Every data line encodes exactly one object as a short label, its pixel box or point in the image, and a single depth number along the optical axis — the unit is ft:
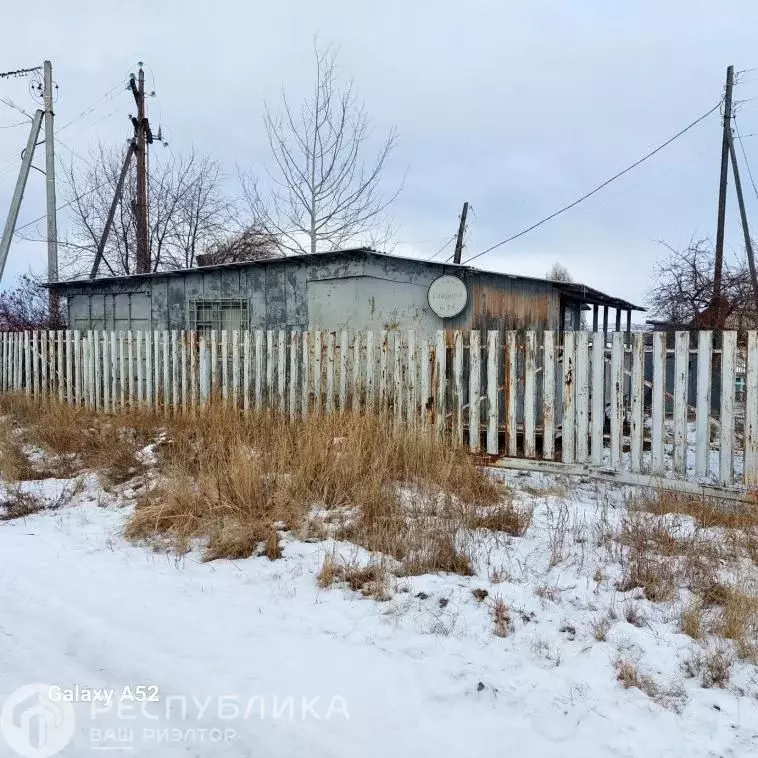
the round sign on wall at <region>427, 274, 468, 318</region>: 28.09
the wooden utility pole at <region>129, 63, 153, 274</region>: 53.11
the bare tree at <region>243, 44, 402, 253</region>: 46.39
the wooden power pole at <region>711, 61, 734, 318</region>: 43.50
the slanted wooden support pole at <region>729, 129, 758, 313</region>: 44.04
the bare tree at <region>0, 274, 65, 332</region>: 53.42
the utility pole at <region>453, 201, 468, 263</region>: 73.15
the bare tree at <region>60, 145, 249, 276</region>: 61.82
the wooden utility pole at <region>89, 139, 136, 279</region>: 54.90
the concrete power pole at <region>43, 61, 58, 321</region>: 47.83
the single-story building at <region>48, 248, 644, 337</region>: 28.48
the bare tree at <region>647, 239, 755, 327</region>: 39.87
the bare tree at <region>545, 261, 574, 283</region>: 153.80
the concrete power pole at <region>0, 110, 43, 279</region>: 44.62
